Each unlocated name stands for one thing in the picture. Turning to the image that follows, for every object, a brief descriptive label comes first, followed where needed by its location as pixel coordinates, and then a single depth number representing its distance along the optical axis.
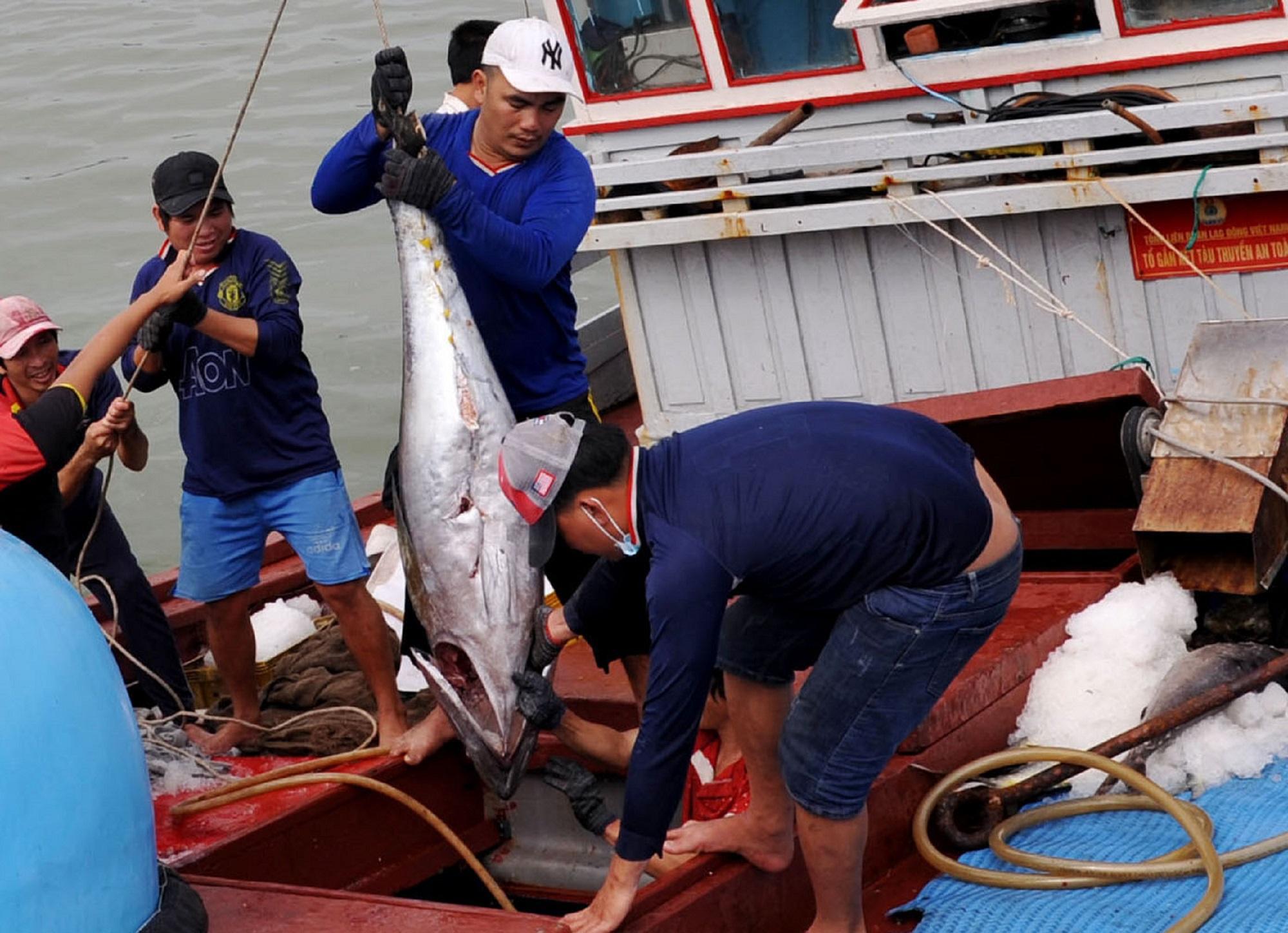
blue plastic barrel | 6.75
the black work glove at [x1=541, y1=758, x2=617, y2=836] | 8.44
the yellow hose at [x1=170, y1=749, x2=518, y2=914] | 9.48
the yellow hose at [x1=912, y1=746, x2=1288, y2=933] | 8.02
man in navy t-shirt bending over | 6.89
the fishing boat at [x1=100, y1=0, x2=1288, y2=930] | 10.87
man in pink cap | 10.28
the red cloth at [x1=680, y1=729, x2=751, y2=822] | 9.29
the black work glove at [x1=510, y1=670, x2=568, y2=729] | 8.83
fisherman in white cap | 8.60
